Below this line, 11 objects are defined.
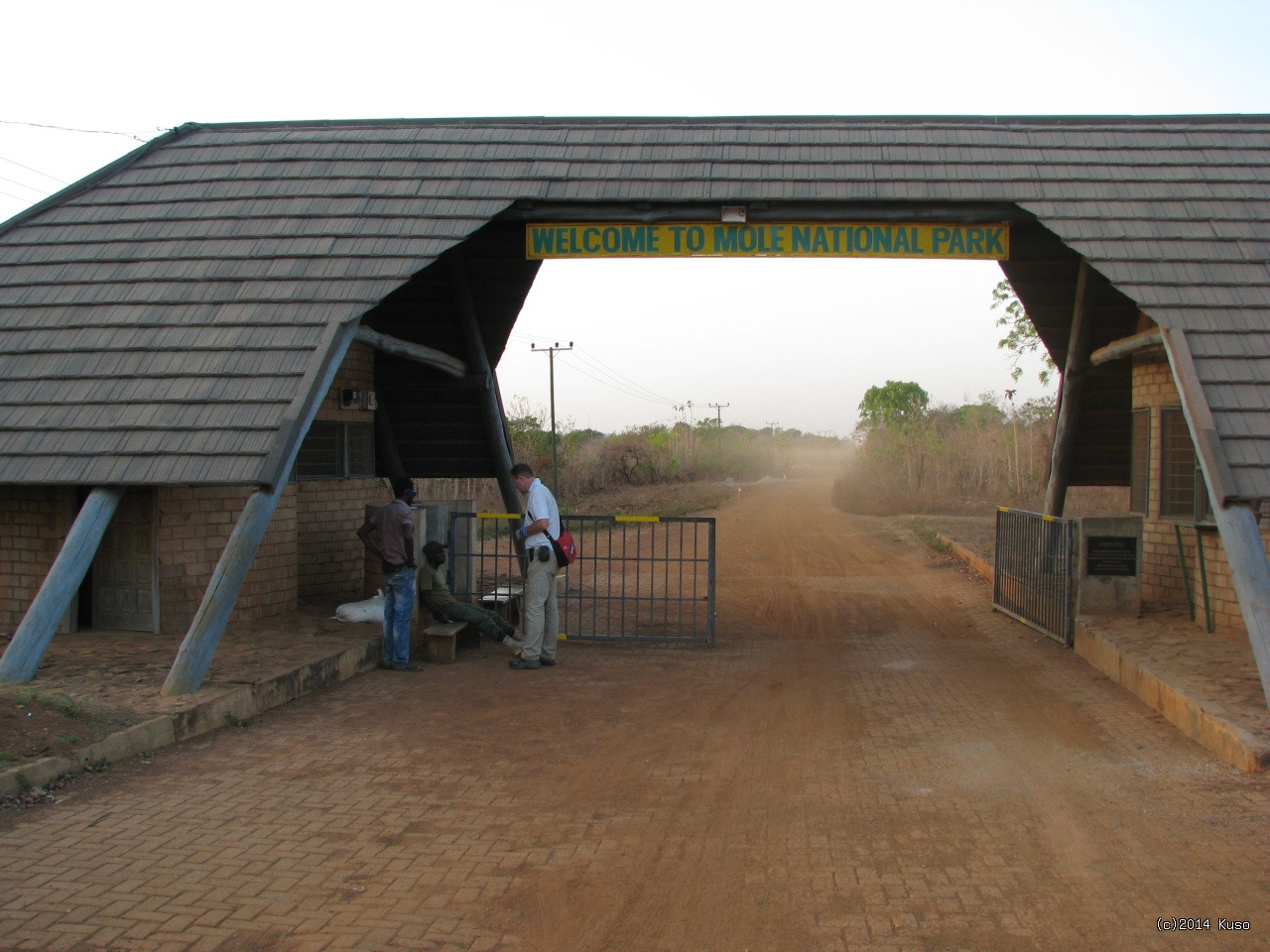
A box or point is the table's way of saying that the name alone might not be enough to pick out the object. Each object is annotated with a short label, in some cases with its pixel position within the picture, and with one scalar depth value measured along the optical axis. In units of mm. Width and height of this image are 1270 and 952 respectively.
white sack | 10781
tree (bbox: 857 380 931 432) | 78656
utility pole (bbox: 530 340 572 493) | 38531
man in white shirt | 9688
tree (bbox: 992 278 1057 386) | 27391
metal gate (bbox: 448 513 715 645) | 11194
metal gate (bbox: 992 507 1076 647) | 10984
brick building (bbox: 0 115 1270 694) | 8125
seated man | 10555
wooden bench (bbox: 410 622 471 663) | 10219
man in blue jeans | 9664
